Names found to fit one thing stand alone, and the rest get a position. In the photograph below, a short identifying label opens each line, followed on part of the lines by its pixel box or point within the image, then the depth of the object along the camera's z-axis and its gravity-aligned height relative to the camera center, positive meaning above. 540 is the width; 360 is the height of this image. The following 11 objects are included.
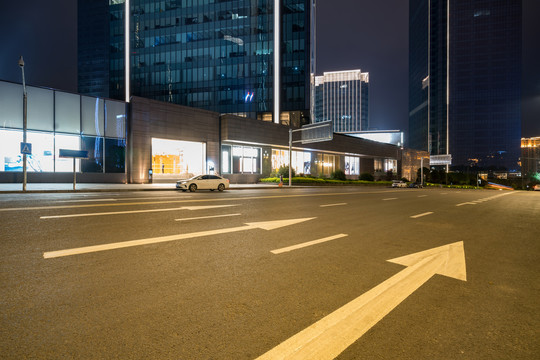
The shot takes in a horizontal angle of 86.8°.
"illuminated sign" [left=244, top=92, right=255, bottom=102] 59.03 +16.47
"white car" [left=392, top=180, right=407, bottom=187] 52.61 -1.38
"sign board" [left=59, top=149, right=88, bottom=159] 19.36 +1.62
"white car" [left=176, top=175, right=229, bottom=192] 22.44 -0.54
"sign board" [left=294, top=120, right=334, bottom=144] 34.03 +5.59
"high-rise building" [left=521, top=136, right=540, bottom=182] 126.75 +10.95
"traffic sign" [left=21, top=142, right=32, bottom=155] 18.23 +1.84
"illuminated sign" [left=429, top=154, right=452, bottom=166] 74.88 +4.67
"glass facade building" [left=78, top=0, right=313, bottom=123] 58.28 +25.78
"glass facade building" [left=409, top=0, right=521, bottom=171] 159.75 +55.17
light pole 18.12 +3.90
